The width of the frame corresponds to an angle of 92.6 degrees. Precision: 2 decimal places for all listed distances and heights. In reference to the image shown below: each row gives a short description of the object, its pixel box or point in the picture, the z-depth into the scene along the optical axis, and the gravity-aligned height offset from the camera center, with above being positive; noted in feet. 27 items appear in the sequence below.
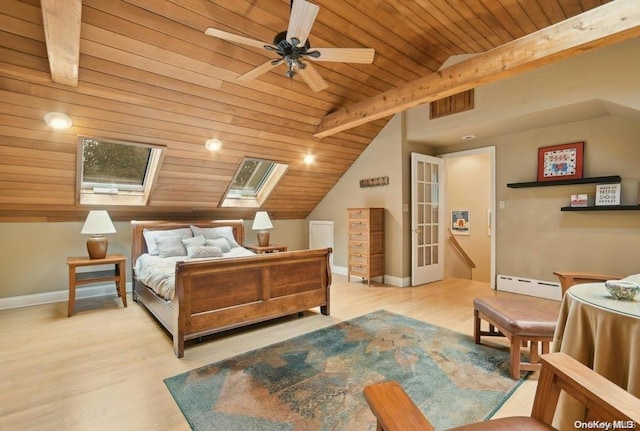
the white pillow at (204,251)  13.10 -1.69
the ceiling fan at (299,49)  6.22 +3.96
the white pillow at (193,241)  14.39 -1.35
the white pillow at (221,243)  14.84 -1.51
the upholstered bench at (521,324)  7.17 -2.74
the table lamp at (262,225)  17.47 -0.73
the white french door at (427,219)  16.28 -0.42
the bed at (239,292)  8.59 -2.61
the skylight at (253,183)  17.04 +1.71
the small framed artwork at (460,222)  22.25 -0.80
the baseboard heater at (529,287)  13.82 -3.59
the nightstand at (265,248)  17.24 -2.07
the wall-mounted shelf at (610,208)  11.34 +0.10
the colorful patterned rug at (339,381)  5.90 -3.95
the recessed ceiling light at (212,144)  13.03 +2.94
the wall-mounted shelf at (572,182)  11.87 +1.22
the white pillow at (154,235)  14.19 -1.05
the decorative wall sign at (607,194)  11.93 +0.65
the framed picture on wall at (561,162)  12.93 +2.16
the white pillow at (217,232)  15.64 -1.04
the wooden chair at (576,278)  9.17 -2.06
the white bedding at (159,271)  9.50 -2.11
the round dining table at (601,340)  4.00 -1.85
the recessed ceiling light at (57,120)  9.88 +3.06
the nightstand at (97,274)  11.72 -2.64
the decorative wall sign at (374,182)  16.81 +1.69
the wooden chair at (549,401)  2.97 -2.09
